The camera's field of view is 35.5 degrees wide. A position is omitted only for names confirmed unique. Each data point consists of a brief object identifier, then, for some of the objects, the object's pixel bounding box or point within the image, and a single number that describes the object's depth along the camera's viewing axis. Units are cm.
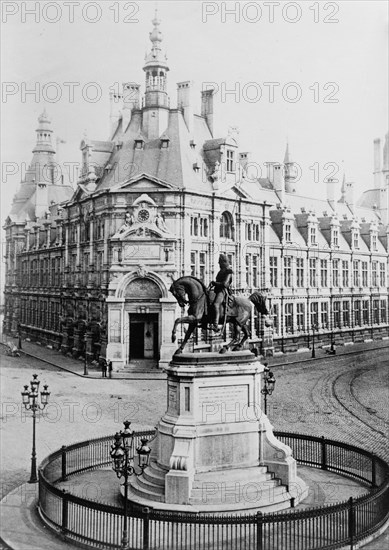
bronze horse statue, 1773
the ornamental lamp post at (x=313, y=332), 4791
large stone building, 4066
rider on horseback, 1794
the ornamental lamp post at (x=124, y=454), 1347
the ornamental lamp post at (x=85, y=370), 3952
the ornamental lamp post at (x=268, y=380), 2243
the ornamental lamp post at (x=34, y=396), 1810
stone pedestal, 1568
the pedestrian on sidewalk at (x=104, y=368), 3898
